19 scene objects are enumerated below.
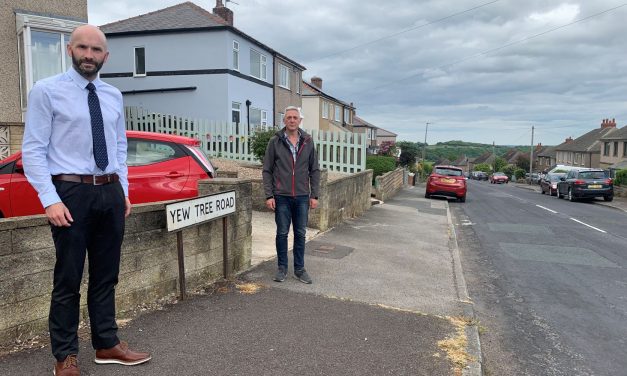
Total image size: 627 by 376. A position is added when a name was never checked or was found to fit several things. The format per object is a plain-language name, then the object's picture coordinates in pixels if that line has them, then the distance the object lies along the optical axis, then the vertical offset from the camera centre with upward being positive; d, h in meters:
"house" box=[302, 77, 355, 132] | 39.53 +4.16
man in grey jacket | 5.02 -0.32
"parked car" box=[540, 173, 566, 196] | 27.50 -1.75
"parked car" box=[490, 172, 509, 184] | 65.19 -3.43
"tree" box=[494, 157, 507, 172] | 102.94 -1.97
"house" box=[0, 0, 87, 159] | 11.23 +2.75
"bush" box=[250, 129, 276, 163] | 14.59 +0.34
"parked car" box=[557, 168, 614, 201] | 21.84 -1.40
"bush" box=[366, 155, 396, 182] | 24.94 -0.56
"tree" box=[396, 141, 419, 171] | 45.24 +0.07
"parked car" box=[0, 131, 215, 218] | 5.42 -0.27
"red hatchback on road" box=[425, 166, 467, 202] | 19.95 -1.31
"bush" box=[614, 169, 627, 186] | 26.01 -1.25
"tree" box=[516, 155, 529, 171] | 84.50 -1.39
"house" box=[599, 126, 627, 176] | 46.30 +0.75
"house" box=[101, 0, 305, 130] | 20.03 +4.08
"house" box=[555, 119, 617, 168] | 57.91 +1.08
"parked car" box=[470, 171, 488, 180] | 84.61 -3.94
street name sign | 4.07 -0.56
